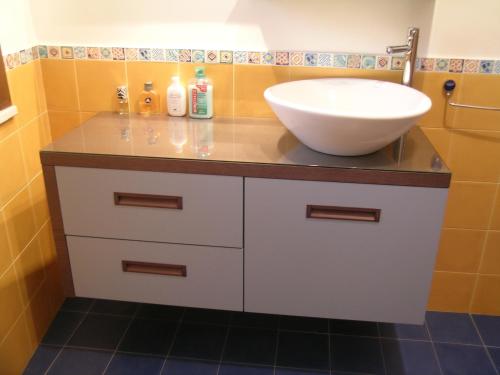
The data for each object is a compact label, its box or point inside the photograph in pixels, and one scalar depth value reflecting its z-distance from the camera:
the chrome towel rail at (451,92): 1.72
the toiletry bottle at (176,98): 1.78
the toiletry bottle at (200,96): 1.76
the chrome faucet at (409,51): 1.58
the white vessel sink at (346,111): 1.29
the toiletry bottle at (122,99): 1.83
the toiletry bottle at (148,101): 1.82
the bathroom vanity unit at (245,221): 1.41
